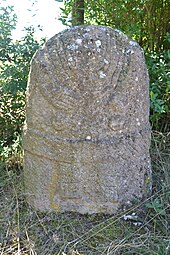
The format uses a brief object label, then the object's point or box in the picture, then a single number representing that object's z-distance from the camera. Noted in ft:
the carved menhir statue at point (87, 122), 6.51
